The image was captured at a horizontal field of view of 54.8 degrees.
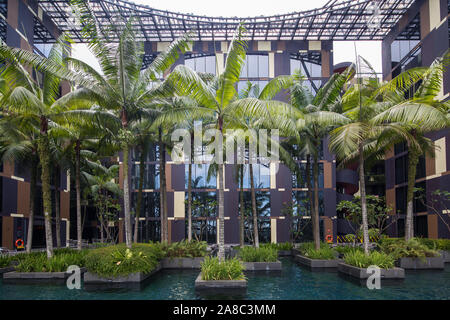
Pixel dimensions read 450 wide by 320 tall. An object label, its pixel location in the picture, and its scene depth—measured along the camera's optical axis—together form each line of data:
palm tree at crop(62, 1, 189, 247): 17.41
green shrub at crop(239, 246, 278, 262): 20.70
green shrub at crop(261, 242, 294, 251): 30.36
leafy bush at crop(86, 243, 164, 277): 16.31
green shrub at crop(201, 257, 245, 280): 14.86
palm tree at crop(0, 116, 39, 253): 19.77
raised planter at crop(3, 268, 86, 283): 17.31
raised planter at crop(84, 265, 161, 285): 16.30
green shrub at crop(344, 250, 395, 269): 17.11
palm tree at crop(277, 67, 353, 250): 22.64
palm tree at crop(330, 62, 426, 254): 17.45
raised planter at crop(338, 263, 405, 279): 16.77
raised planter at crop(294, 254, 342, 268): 21.62
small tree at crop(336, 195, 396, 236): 26.55
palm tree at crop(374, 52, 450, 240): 16.98
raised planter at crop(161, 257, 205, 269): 21.66
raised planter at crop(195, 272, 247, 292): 14.48
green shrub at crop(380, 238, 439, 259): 20.27
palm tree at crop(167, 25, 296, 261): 15.73
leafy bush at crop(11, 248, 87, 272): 17.69
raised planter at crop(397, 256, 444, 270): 20.27
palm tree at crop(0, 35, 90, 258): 17.00
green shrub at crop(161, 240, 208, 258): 21.96
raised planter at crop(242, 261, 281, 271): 20.38
